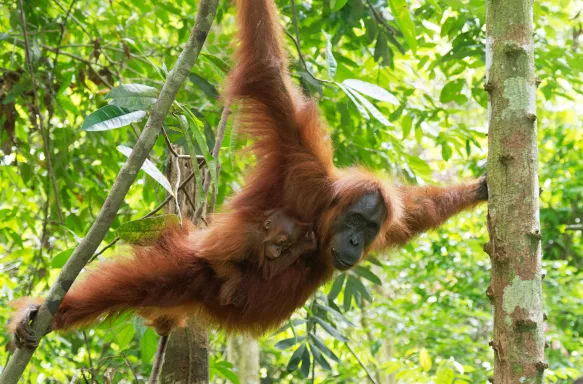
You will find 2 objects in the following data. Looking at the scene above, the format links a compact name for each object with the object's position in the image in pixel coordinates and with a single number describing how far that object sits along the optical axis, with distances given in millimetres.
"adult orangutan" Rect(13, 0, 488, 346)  3223
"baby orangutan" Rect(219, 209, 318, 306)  3293
